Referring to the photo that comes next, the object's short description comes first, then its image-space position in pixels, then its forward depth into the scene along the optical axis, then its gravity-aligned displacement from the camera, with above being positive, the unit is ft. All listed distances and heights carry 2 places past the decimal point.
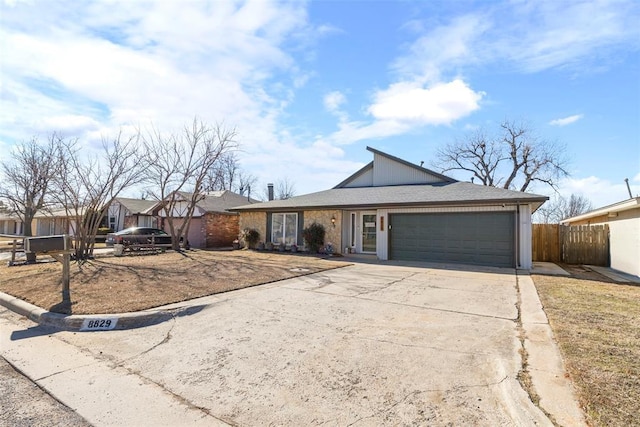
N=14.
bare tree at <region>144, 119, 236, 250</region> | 60.49 +9.28
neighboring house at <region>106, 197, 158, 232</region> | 91.58 +1.84
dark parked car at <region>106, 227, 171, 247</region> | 59.52 -2.96
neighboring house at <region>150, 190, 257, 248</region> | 72.43 +0.06
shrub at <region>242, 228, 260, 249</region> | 62.34 -2.69
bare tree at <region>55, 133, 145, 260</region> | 45.06 +4.04
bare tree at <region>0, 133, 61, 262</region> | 70.90 +8.92
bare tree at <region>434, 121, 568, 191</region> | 109.60 +22.26
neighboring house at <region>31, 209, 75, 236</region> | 113.70 -1.81
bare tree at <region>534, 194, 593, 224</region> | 159.22 +8.07
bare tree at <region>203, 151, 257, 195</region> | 140.03 +18.33
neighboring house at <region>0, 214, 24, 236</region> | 149.80 -2.89
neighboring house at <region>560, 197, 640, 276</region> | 35.55 -0.76
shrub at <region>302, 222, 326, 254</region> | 54.24 -2.11
